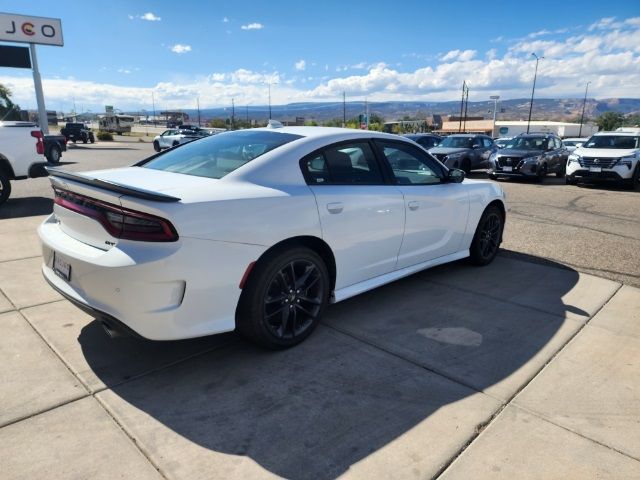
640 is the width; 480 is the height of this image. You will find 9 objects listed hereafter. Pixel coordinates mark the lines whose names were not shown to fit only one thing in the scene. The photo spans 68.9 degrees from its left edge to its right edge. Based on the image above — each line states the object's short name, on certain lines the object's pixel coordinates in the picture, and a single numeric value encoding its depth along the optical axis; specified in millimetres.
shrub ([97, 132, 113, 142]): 48475
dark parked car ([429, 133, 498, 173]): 15914
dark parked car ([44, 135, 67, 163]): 18938
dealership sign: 29234
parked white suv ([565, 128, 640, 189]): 12844
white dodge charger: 2658
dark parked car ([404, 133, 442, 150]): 18416
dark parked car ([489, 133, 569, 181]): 14461
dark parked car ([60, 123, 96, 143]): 40125
